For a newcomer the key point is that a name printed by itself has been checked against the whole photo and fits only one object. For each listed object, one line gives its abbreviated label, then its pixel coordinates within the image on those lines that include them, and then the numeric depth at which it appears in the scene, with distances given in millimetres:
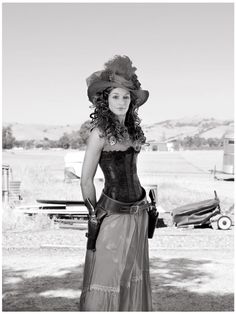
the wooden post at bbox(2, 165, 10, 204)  14091
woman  3895
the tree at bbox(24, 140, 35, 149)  63031
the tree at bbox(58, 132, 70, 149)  56884
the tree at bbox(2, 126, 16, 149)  53031
